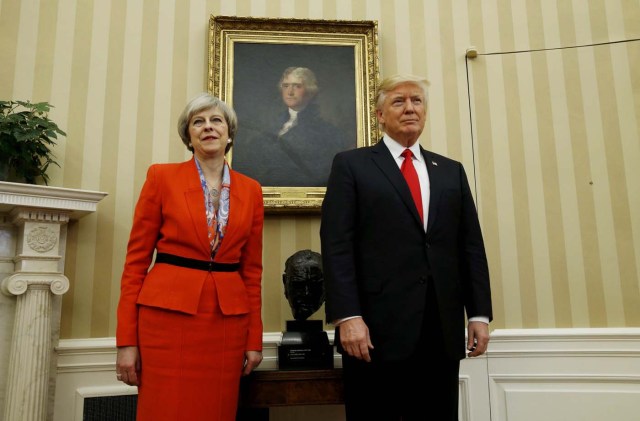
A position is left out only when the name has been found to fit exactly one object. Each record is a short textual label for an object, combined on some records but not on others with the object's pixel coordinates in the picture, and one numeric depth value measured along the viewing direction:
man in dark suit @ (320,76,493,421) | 1.52
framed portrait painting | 2.61
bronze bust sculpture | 2.11
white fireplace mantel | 2.11
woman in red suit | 1.58
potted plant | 2.24
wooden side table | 1.90
